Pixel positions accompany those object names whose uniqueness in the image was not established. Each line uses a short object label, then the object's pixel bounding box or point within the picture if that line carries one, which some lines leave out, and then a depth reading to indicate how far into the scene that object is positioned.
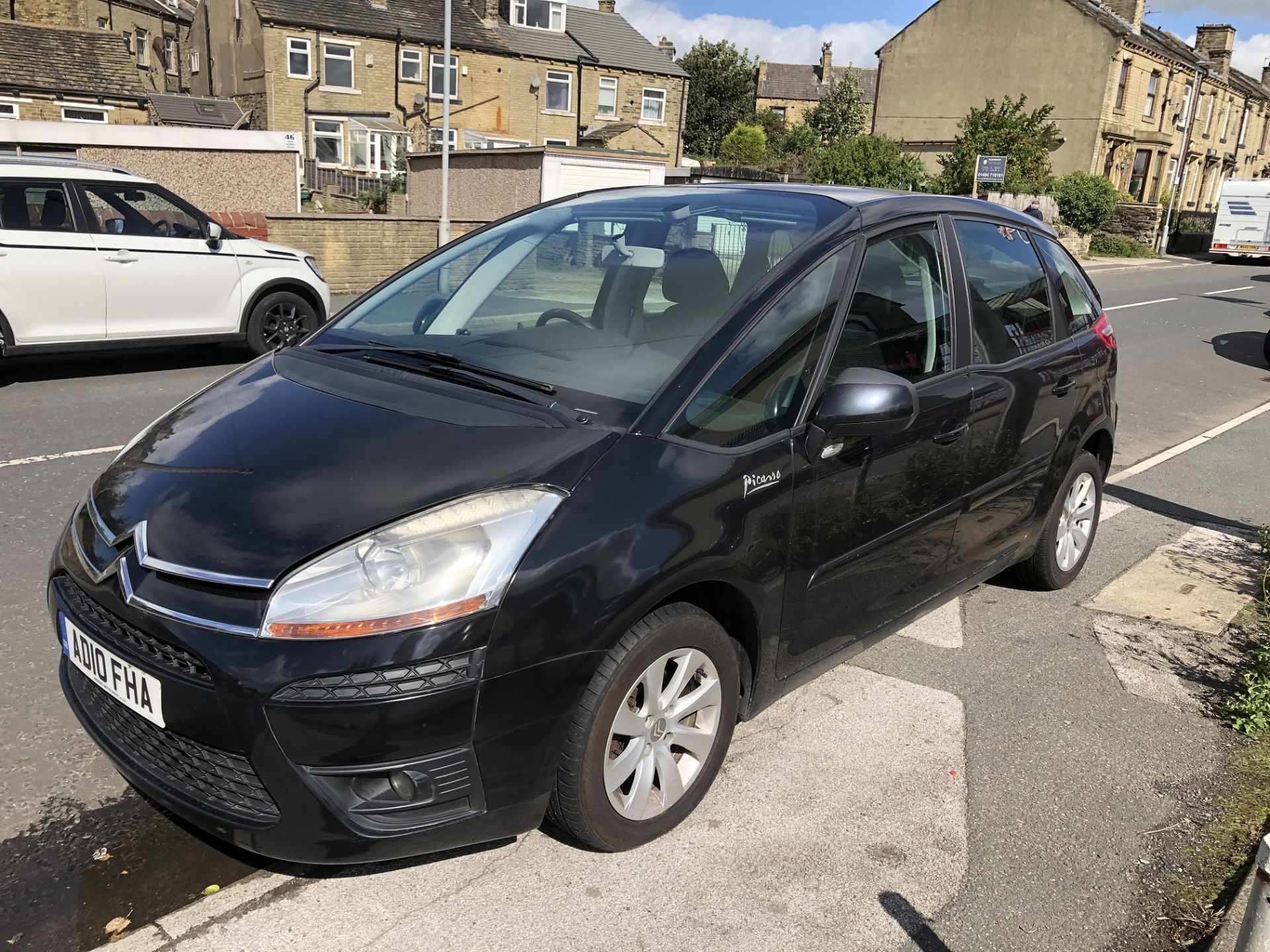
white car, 8.26
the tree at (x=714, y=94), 71.94
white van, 38.31
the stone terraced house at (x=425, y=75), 38.25
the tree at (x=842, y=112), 67.25
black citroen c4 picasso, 2.32
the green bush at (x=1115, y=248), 38.41
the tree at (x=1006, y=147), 31.86
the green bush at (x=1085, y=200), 35.53
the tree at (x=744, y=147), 58.28
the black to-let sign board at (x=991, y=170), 24.02
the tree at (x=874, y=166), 30.84
